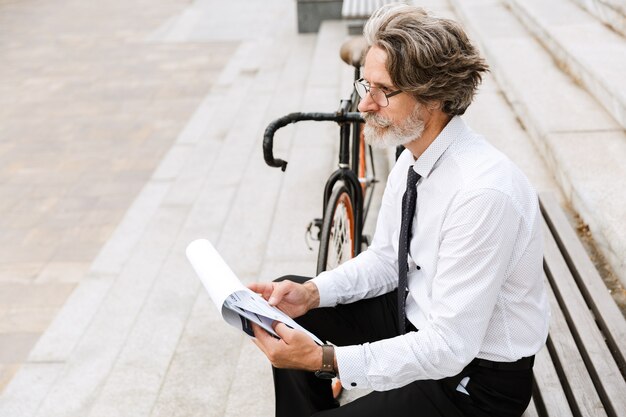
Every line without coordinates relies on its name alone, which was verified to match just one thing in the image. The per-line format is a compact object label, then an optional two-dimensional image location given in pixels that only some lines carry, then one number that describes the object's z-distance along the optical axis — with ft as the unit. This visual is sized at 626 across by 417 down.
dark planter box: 28.78
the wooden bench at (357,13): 23.97
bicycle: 8.97
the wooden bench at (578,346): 7.16
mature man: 5.68
